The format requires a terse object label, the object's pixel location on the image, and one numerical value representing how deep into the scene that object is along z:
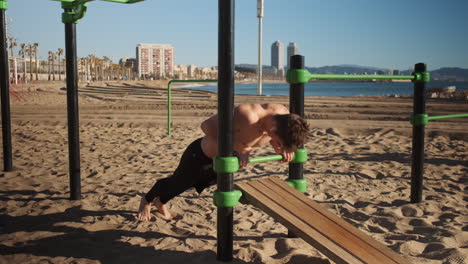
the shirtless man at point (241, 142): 2.39
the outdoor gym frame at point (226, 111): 2.27
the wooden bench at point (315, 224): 2.08
